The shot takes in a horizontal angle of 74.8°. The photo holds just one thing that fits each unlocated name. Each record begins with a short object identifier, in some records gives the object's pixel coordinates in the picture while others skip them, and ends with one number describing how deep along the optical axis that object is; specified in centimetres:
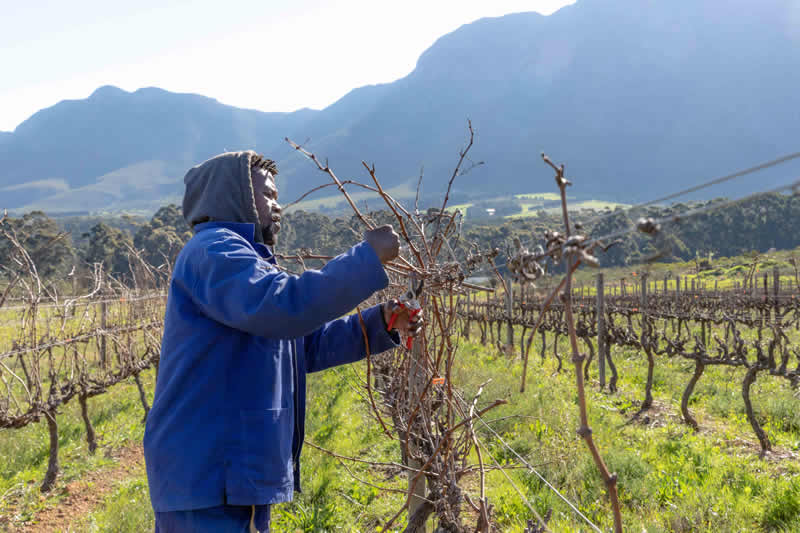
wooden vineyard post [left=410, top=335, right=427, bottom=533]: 250
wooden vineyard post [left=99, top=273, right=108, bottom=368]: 788
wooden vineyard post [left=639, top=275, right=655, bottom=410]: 801
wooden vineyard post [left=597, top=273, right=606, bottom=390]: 896
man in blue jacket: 142
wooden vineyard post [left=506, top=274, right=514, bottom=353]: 1284
